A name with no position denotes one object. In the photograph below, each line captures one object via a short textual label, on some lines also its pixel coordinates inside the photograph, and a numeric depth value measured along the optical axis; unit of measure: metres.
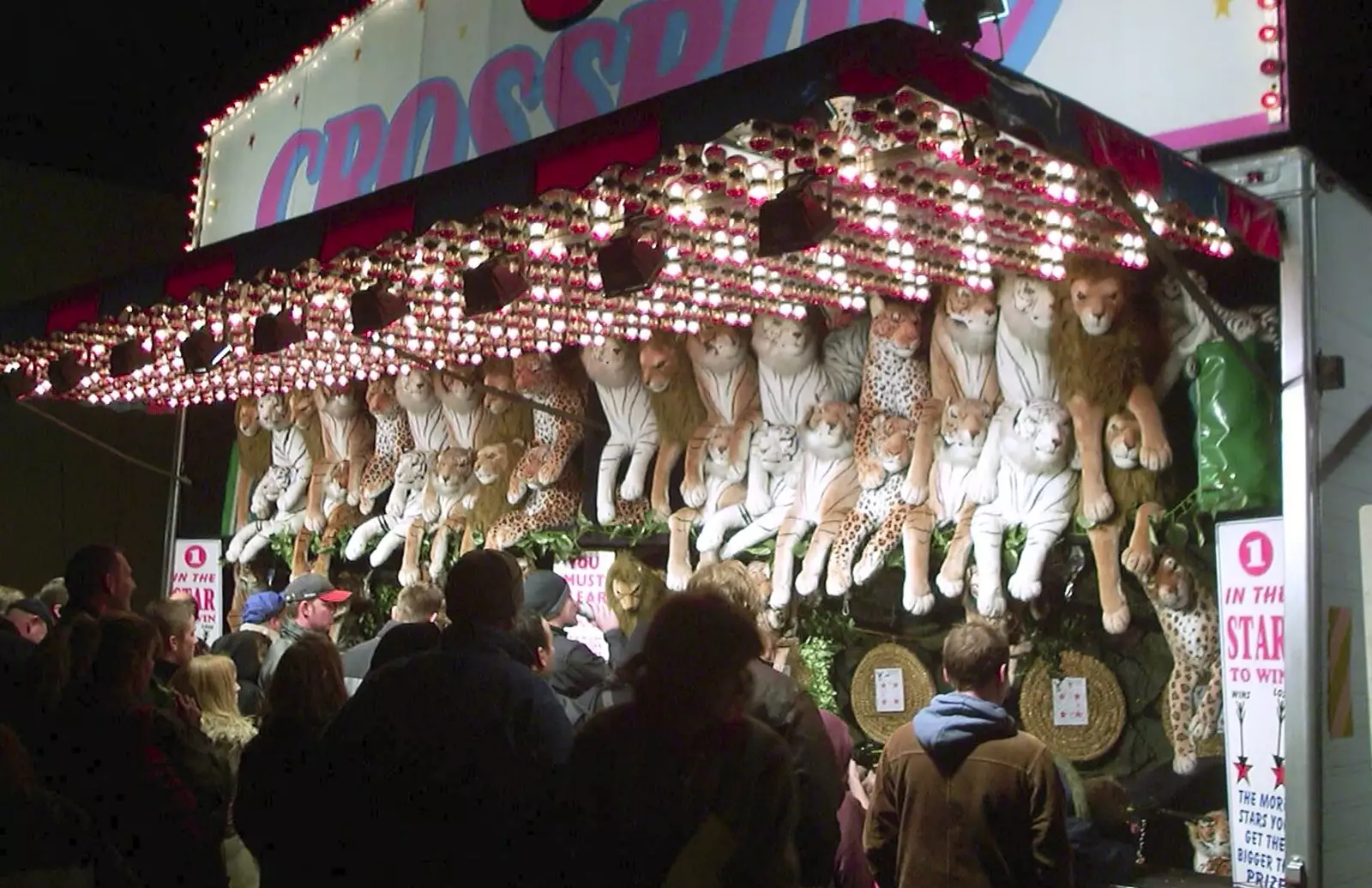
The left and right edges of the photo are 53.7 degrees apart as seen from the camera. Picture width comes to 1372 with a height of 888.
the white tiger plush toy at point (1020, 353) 5.64
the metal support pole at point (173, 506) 10.38
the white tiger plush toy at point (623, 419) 7.37
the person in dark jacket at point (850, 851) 4.14
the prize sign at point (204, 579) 10.12
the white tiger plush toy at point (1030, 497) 5.57
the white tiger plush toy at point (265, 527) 9.60
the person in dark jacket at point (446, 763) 2.97
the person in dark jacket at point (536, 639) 3.96
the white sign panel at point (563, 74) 4.94
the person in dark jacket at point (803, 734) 3.40
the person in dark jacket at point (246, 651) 6.14
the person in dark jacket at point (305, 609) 5.80
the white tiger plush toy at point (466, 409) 8.19
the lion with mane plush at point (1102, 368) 5.39
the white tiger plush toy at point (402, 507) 8.48
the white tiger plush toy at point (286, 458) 9.57
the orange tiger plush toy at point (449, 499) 8.12
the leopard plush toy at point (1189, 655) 5.09
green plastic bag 4.88
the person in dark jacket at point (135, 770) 3.69
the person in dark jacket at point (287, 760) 3.34
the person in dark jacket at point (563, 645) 4.82
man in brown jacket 3.56
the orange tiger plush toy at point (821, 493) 6.35
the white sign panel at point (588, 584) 7.45
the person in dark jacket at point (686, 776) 2.43
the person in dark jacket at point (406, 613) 5.44
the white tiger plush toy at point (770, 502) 6.62
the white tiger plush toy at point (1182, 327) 5.10
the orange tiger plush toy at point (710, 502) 6.87
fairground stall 4.14
